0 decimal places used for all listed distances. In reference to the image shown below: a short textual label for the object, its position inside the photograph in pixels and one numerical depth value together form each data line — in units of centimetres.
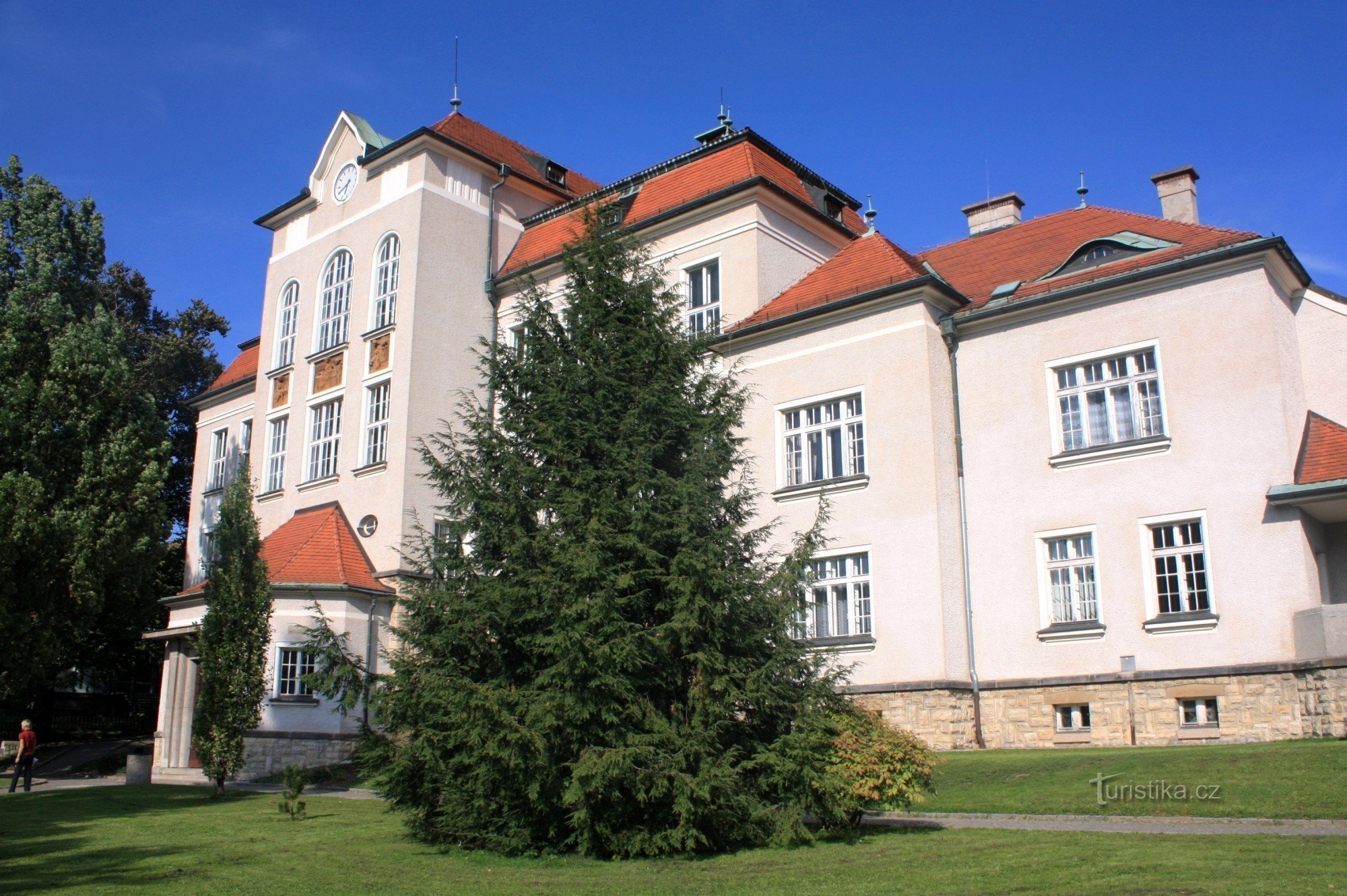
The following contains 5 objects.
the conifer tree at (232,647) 1936
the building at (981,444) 1722
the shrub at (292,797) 1542
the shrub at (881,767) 1134
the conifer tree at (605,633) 1095
